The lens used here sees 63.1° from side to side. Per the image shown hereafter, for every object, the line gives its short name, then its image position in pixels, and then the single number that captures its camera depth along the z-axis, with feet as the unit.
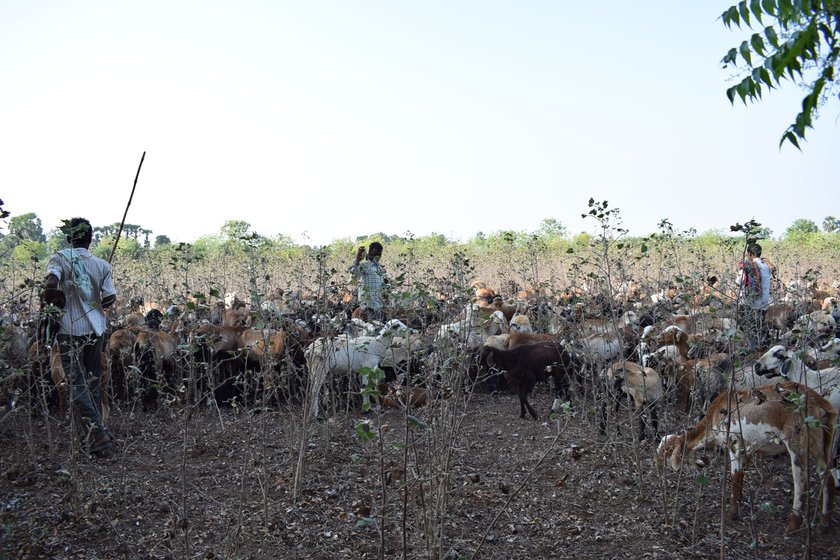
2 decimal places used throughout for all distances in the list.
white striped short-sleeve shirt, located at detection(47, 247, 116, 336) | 17.92
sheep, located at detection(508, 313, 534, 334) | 32.94
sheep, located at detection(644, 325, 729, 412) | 20.63
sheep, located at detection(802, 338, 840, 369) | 20.98
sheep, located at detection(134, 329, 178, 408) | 24.06
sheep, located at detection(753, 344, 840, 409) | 19.93
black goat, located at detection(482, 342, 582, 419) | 25.30
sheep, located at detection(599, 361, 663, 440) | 20.42
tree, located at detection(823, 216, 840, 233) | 148.87
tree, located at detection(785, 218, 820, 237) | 152.87
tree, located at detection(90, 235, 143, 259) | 75.87
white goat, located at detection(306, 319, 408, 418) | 20.96
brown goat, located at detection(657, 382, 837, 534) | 14.78
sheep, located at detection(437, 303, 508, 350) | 29.29
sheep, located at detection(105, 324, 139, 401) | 23.35
